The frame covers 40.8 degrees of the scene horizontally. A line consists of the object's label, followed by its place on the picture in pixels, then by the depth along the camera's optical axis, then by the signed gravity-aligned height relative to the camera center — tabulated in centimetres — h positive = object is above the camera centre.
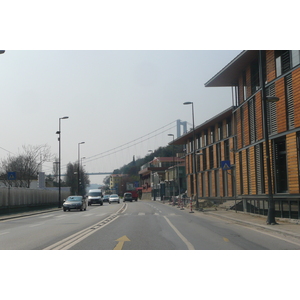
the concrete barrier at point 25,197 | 3309 -73
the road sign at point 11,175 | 3008 +111
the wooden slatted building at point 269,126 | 2016 +354
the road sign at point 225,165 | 2764 +147
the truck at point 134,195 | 9094 -159
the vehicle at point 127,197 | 8469 -187
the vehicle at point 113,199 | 7140 -189
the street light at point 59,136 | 4853 +636
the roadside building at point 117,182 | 15642 +239
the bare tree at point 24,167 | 6821 +397
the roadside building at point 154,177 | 10312 +314
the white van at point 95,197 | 5838 -122
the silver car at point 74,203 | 3859 -135
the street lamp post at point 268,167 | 1834 +84
